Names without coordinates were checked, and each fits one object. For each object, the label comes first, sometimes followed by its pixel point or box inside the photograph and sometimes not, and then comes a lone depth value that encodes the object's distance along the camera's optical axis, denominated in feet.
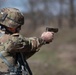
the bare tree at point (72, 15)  157.57
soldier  18.91
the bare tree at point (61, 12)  175.94
